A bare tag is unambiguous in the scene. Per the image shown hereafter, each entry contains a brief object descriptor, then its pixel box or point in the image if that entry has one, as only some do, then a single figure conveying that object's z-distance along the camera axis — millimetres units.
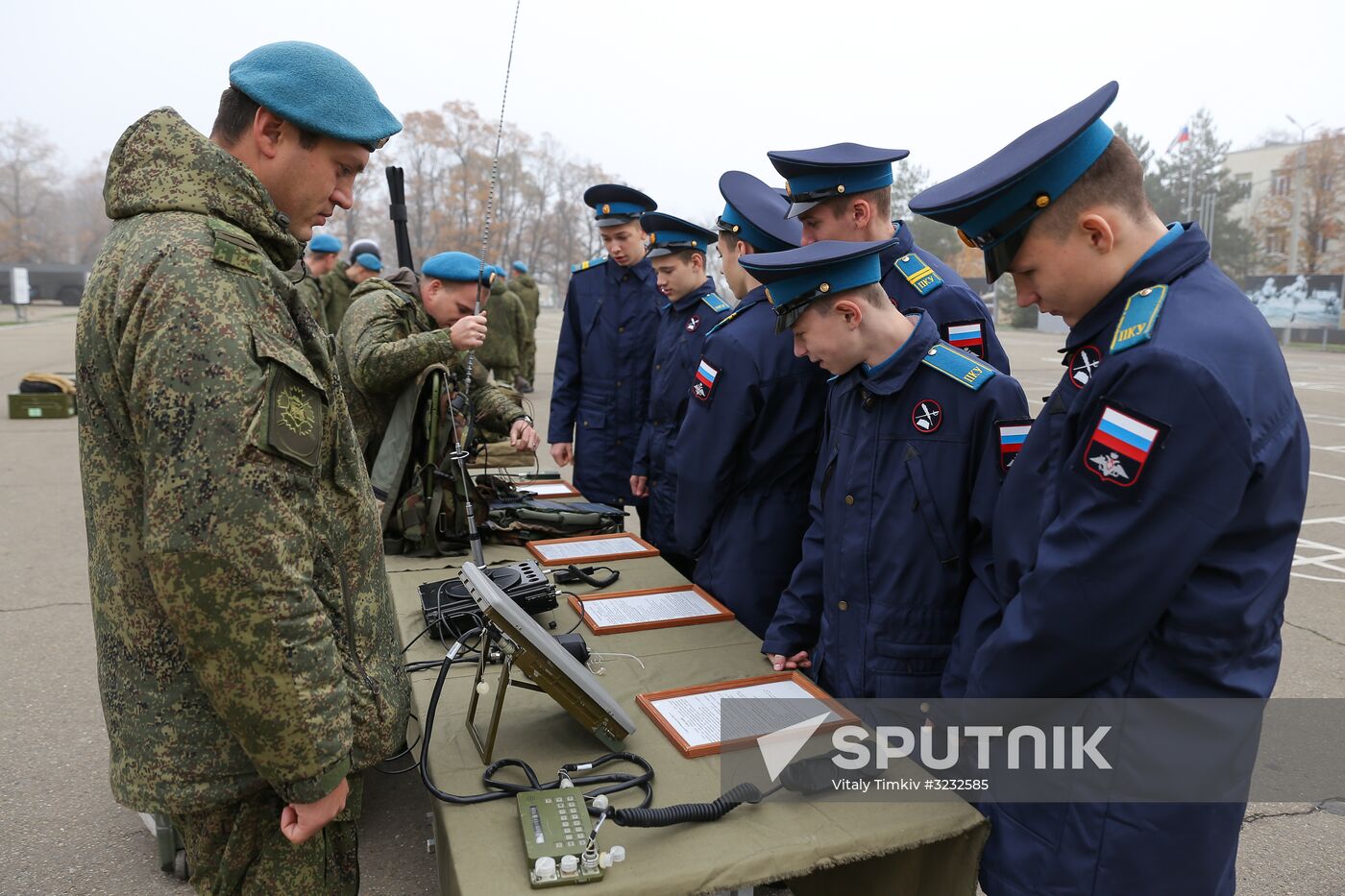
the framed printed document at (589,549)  3314
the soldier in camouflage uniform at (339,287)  9117
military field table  1549
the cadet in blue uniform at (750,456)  2873
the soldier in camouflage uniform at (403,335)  3592
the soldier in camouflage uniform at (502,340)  11430
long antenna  3098
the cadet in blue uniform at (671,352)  3896
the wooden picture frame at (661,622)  2611
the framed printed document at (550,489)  4425
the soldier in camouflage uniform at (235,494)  1262
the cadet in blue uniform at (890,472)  2137
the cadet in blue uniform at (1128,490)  1408
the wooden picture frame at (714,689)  1935
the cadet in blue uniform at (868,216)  2893
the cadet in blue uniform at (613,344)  4746
